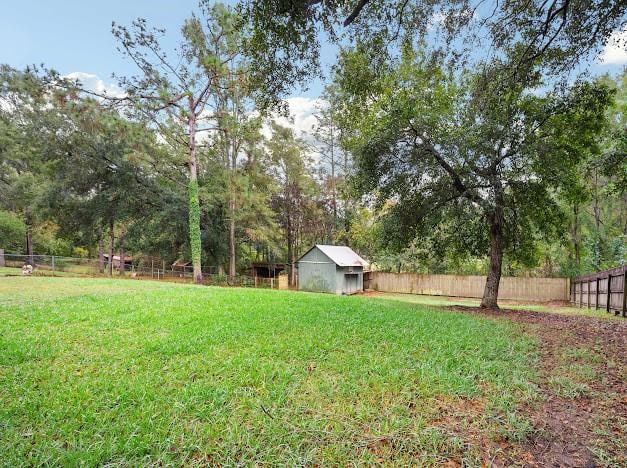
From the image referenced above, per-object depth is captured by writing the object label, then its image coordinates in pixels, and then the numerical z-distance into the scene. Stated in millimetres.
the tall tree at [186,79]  17062
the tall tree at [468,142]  7172
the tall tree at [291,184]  26328
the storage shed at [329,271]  21781
